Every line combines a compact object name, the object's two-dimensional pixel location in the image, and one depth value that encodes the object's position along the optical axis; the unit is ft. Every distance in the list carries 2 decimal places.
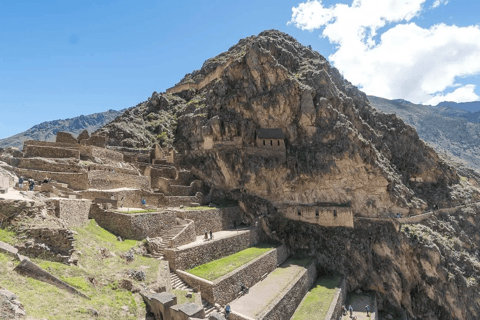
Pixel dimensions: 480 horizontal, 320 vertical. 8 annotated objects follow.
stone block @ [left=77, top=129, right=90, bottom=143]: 109.60
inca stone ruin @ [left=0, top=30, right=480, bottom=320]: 52.54
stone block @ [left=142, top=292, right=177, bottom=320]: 34.53
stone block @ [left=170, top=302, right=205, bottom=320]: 33.47
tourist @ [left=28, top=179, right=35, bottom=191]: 53.92
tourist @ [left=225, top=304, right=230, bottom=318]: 51.24
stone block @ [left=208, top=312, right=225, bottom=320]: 34.71
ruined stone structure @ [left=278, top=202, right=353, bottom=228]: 107.45
